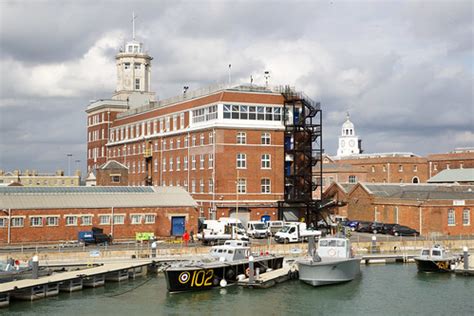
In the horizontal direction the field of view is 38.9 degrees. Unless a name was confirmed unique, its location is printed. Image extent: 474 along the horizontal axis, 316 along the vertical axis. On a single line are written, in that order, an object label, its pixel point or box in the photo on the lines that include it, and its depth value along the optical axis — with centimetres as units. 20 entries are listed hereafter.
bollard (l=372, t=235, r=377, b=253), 5947
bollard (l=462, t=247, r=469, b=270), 5100
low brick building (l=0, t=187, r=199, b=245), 5903
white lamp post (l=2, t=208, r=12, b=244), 5828
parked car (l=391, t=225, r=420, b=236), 6900
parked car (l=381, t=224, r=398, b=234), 7022
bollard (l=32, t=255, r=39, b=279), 4297
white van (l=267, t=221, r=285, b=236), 6600
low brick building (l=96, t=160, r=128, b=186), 9494
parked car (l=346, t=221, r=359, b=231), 7631
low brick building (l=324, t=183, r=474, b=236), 7081
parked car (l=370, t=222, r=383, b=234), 7162
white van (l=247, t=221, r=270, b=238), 6469
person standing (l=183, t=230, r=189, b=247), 6032
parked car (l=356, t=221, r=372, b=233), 7381
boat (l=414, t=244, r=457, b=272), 5162
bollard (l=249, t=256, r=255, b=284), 4521
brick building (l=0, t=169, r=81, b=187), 13925
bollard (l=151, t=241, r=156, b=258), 5322
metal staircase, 7444
